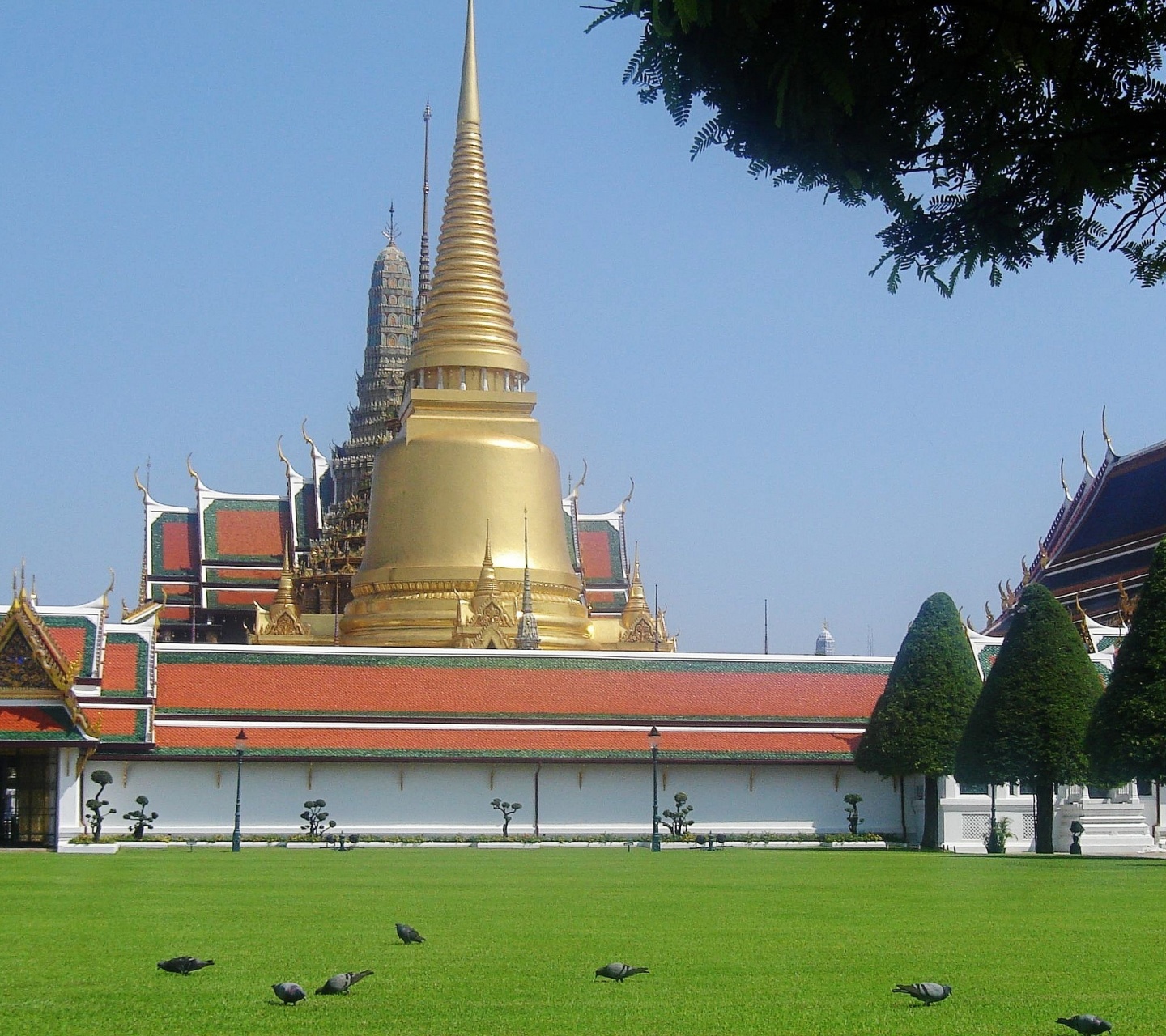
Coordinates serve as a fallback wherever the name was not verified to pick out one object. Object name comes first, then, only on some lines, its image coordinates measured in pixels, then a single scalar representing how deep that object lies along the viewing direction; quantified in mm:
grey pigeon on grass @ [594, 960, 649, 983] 10102
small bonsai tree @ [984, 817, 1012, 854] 32938
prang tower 79062
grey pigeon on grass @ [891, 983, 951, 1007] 9273
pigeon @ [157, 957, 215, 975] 10109
